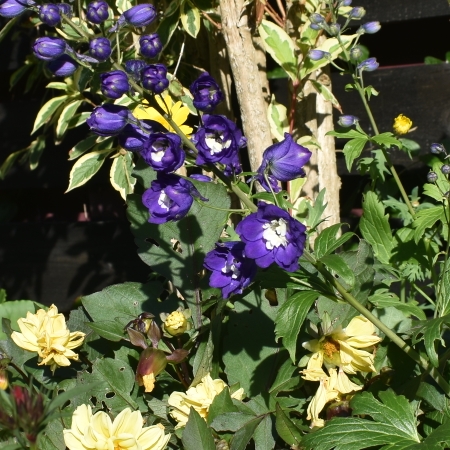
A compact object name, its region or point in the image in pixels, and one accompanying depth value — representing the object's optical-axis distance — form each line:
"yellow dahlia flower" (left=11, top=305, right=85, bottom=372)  1.27
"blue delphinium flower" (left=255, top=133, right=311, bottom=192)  1.06
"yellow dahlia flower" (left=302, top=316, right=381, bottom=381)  1.15
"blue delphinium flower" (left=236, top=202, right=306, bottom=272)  0.97
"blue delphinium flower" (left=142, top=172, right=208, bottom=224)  1.04
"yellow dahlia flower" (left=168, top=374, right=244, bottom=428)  1.16
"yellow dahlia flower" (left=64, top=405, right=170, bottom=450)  0.98
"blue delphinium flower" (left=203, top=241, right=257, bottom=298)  1.07
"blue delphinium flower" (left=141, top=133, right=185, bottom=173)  1.00
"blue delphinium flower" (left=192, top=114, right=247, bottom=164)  1.02
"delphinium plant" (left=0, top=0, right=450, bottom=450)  1.02
